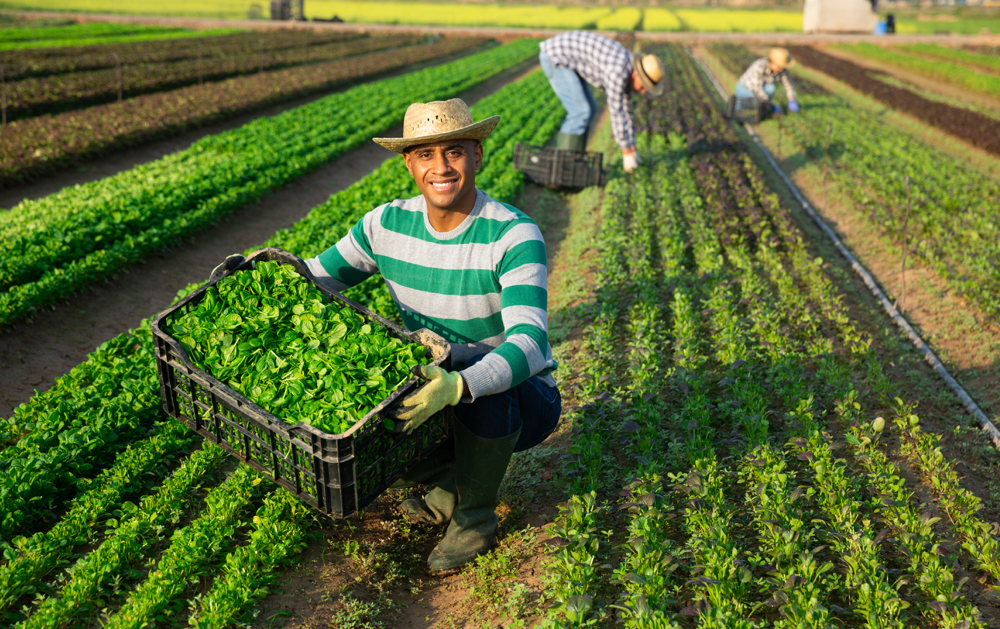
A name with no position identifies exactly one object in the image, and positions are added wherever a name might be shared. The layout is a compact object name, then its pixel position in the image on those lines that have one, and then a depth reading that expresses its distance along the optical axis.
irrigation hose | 4.71
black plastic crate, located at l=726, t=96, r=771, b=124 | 15.56
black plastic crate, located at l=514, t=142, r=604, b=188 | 9.61
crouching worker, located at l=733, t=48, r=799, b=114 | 13.59
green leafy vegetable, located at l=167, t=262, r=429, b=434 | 2.47
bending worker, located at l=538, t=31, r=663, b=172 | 8.32
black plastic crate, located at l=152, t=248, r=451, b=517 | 2.30
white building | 49.62
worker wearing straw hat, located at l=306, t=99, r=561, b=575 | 2.77
